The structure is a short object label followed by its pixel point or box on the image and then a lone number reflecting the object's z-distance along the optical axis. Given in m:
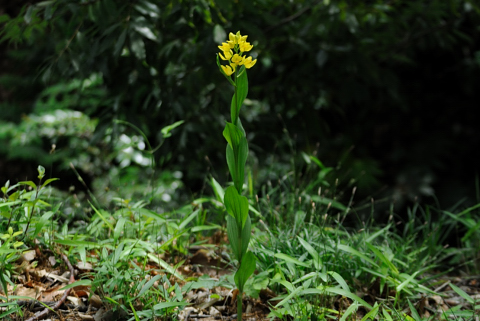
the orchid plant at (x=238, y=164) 2.34
